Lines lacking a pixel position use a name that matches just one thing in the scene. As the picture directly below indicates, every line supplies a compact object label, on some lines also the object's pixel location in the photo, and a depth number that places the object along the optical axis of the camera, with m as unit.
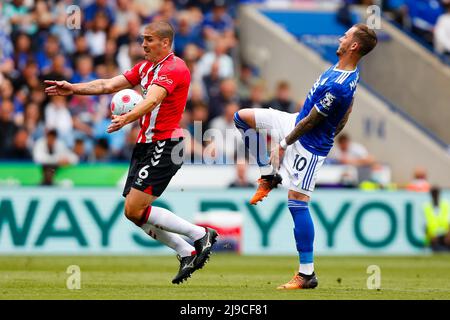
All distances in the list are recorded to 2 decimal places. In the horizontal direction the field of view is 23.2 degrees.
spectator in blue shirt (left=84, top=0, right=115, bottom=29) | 20.96
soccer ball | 11.25
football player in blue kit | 11.21
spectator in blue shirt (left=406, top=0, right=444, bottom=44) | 24.23
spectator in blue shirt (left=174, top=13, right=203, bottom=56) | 21.77
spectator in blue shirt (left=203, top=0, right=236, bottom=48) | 22.17
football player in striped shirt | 11.24
